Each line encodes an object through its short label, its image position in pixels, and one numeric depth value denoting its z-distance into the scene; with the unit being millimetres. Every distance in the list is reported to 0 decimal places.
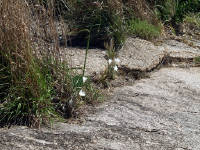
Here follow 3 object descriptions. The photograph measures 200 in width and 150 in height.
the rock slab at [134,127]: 5411
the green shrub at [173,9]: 10786
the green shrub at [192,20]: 11147
